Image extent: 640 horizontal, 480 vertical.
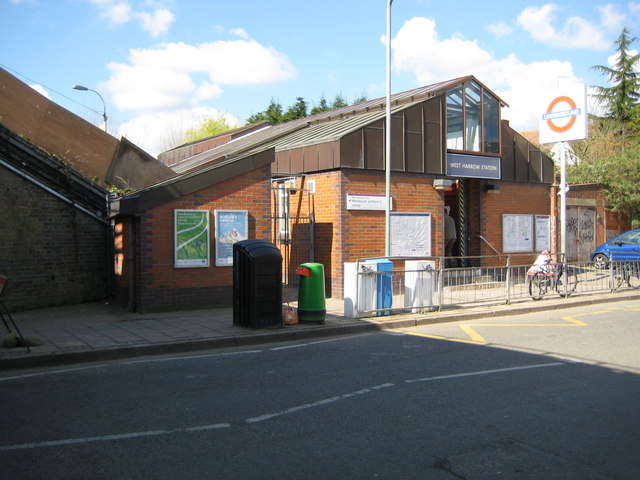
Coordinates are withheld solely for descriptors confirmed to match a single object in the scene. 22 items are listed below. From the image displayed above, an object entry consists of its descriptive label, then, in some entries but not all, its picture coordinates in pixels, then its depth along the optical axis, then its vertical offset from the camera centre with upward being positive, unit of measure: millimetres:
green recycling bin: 11109 -1001
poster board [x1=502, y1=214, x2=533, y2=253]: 19312 +277
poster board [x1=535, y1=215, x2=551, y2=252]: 20188 +315
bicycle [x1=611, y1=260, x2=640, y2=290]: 16781 -947
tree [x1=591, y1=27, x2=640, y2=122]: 42844 +11324
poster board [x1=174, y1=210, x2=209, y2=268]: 12578 +101
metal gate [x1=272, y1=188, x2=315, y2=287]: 15656 +85
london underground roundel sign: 17578 +3784
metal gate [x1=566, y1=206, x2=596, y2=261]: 24144 +388
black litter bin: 10492 -771
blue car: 20984 -256
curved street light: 22719 +6004
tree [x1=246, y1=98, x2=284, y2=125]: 48003 +10681
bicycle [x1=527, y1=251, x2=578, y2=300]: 14977 -957
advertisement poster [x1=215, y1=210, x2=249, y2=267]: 13102 +257
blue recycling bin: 12148 -909
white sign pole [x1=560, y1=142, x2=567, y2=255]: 17338 +1254
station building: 12539 +1228
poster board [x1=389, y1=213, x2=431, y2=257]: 15875 +213
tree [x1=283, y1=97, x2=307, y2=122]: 47344 +10695
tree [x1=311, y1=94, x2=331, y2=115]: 48250 +11159
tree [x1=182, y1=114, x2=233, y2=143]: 54312 +10627
